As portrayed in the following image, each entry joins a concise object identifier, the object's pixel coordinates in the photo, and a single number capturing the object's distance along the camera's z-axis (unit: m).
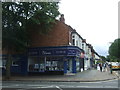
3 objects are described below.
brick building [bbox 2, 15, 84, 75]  16.00
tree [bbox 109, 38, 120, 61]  41.60
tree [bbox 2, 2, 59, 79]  13.01
